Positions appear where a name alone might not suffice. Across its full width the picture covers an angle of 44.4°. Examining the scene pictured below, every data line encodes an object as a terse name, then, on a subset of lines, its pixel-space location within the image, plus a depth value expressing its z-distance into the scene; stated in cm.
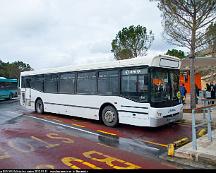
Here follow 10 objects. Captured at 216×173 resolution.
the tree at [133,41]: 3488
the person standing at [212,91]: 1953
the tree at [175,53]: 4691
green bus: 2773
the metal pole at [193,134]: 689
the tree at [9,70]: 6390
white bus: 980
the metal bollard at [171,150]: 687
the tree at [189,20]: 1458
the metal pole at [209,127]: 776
